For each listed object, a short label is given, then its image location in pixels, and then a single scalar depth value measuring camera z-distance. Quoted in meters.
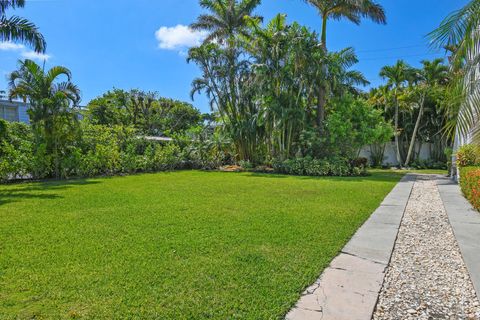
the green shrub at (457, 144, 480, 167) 9.76
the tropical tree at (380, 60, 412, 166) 20.48
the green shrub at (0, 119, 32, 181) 10.52
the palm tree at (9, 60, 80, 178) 10.66
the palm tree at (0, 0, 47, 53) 9.61
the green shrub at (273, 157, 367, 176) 14.43
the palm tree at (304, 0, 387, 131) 15.79
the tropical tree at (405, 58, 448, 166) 19.52
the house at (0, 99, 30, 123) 20.07
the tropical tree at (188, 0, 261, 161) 16.97
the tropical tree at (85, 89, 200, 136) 24.70
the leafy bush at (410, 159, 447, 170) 22.40
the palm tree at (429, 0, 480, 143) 3.96
